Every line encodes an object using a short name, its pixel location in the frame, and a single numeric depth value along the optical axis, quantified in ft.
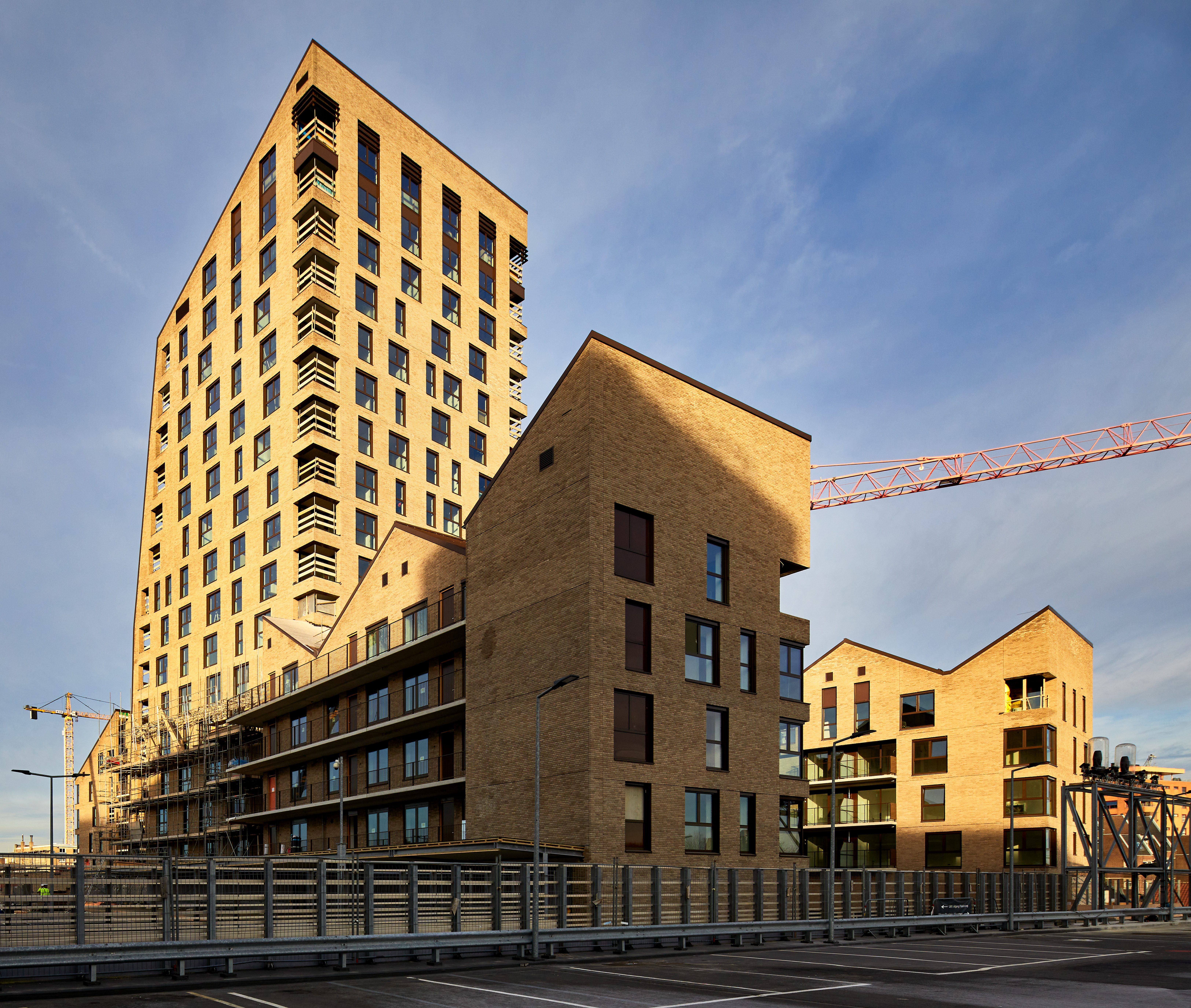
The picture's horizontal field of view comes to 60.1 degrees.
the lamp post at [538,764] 80.48
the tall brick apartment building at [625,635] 109.40
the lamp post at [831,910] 104.42
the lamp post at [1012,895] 132.46
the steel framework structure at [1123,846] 160.86
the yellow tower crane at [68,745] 433.07
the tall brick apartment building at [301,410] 215.31
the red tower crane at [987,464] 350.64
